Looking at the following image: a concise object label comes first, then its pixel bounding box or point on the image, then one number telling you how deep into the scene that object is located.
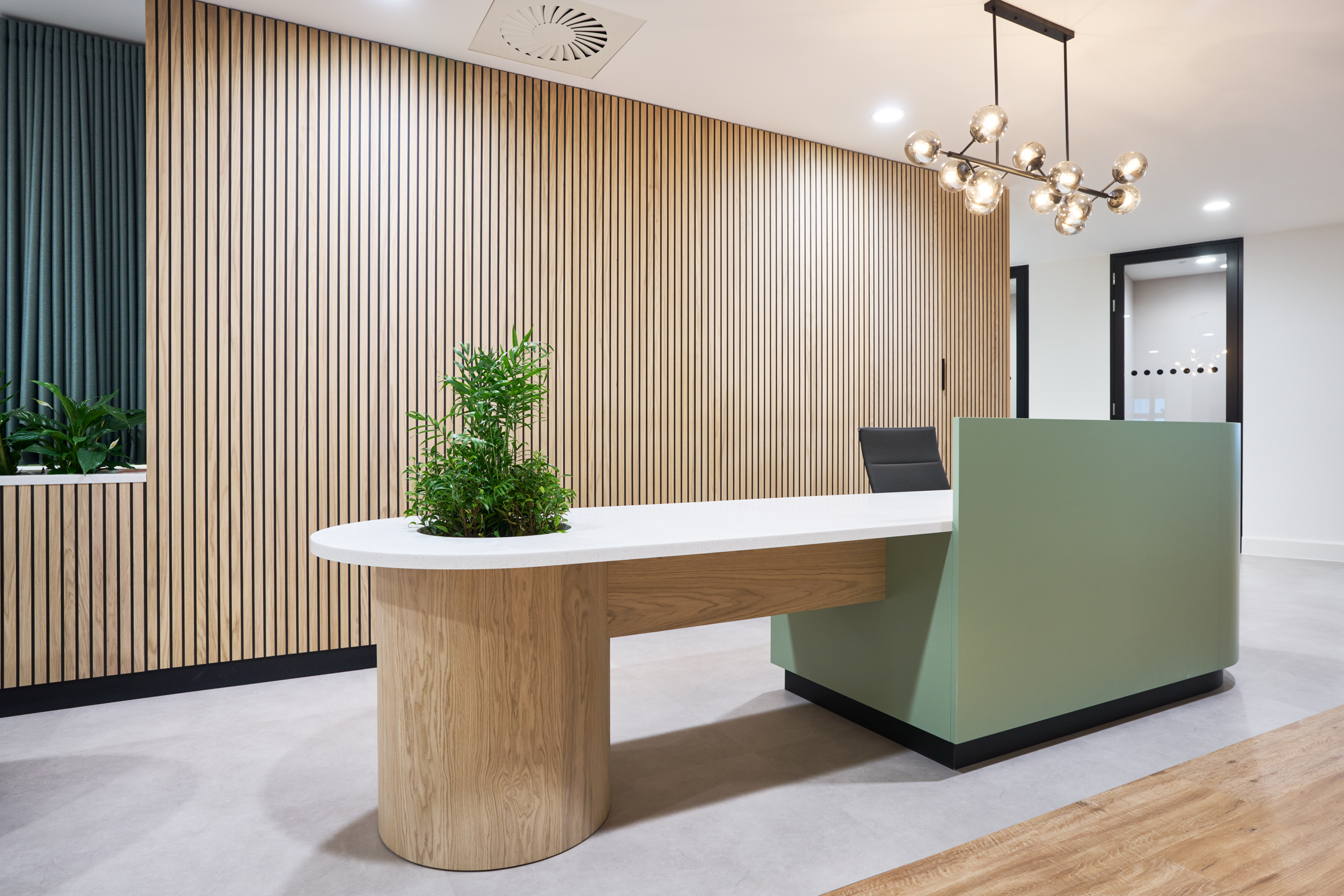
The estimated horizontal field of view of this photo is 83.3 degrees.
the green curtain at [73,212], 3.42
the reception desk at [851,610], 1.77
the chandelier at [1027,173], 2.91
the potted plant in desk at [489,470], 1.83
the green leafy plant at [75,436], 3.02
